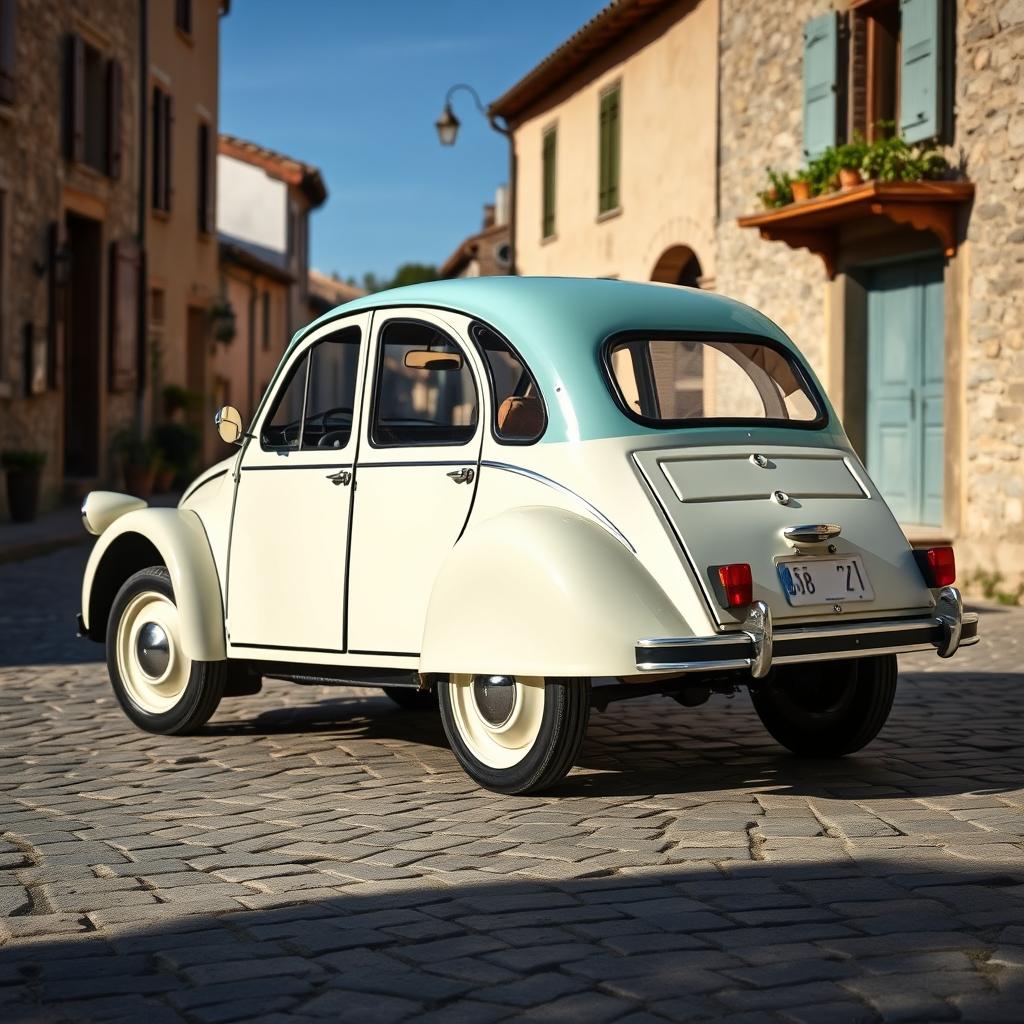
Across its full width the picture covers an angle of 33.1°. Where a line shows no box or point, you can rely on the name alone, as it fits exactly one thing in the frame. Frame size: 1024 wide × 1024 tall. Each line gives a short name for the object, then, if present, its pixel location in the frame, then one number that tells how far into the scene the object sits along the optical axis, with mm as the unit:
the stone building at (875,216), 12523
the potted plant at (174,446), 25547
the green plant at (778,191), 14539
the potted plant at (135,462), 23609
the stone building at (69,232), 18984
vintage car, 5395
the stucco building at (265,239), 36156
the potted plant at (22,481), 18359
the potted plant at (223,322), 29703
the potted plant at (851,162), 13398
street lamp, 25906
